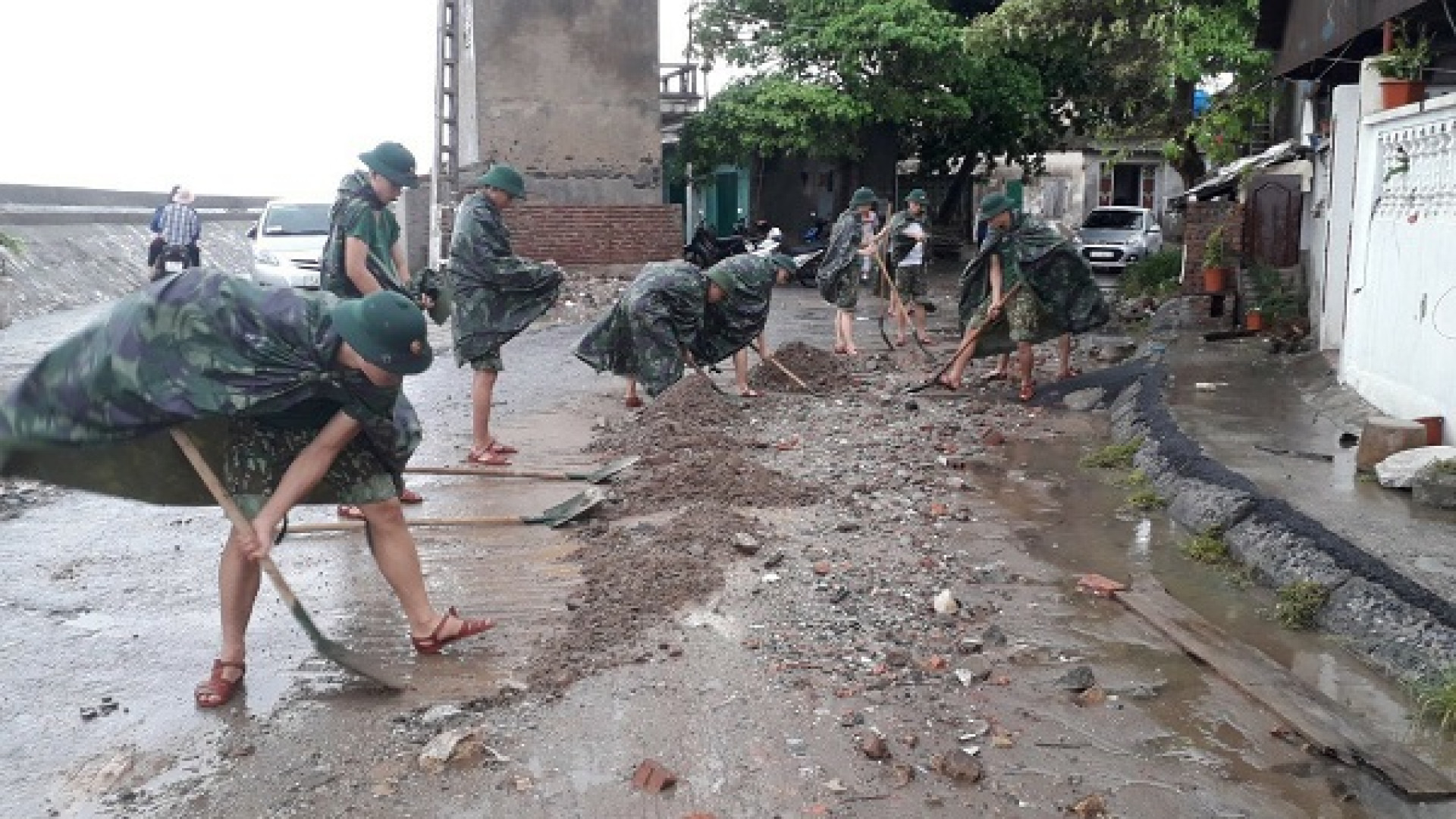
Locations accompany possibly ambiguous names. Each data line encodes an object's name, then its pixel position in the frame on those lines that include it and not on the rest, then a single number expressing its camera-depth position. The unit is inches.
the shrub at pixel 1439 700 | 159.5
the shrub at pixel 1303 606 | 199.2
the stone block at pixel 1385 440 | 256.2
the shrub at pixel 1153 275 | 709.9
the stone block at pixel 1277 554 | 205.5
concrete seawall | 677.3
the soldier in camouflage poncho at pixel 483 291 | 302.2
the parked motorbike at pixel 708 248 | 868.6
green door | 1130.0
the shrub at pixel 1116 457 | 315.0
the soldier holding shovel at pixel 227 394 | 152.9
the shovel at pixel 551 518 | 241.6
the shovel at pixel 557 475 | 275.9
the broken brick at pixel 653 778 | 142.1
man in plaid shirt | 607.2
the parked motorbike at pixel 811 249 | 784.6
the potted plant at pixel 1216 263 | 538.9
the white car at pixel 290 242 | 667.4
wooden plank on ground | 145.9
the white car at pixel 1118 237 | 1007.0
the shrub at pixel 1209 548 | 233.5
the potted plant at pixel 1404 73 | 323.6
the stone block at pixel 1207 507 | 241.0
